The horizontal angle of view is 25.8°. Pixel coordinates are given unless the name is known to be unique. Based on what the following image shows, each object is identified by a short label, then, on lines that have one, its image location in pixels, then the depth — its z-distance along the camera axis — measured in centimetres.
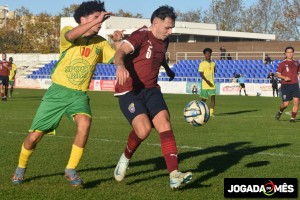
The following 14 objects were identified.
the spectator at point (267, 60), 5022
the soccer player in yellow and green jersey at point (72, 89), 792
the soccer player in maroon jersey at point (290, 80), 1883
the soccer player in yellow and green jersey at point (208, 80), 2147
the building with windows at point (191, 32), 7678
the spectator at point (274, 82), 4353
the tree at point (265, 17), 8988
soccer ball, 860
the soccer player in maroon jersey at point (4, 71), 3128
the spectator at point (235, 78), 4862
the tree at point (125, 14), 10331
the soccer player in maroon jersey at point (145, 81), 795
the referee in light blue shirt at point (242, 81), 4595
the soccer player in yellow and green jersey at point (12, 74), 3358
